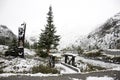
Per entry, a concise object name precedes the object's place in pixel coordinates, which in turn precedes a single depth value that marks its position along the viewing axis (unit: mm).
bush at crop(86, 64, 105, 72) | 10598
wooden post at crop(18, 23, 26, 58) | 12162
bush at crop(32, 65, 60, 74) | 7795
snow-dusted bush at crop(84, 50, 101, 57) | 19115
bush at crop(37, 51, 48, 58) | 16869
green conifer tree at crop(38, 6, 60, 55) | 18806
